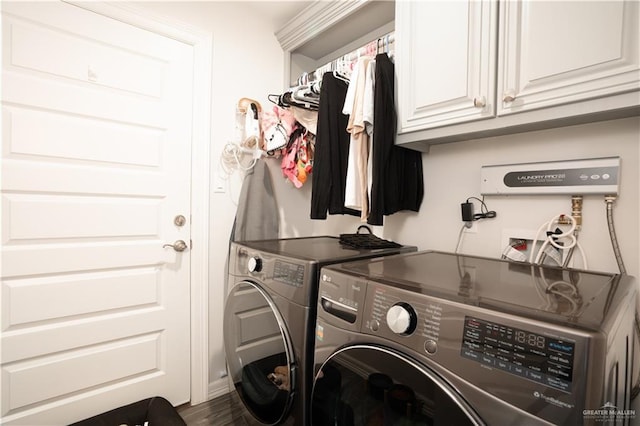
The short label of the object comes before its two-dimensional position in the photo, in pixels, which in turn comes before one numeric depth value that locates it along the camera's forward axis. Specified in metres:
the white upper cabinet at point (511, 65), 0.79
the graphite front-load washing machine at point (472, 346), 0.46
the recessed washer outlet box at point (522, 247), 1.10
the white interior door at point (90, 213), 1.28
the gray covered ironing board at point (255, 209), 1.84
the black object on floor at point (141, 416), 1.39
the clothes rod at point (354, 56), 1.42
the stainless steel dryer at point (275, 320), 0.96
